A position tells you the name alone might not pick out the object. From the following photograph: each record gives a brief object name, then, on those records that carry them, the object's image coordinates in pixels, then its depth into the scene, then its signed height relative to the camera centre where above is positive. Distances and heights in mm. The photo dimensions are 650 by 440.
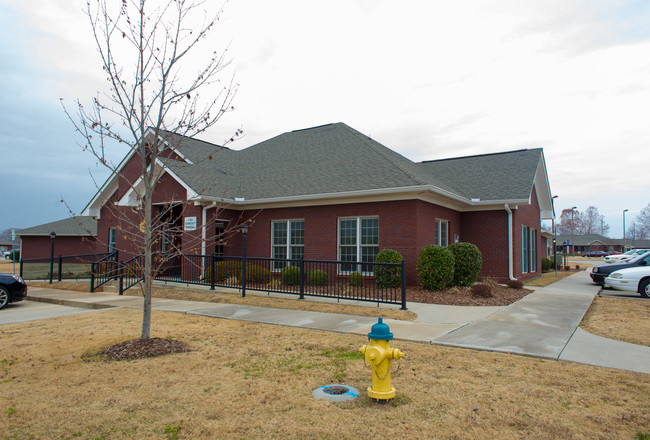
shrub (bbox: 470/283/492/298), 12422 -1436
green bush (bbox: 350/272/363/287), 13266 -1217
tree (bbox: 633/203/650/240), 128031 +6619
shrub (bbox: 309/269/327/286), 13945 -1224
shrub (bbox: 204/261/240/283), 14461 -1045
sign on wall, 16234 +677
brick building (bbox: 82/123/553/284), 14688 +1692
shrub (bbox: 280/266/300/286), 14008 -1173
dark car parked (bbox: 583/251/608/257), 93438 -2053
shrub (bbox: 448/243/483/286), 13969 -706
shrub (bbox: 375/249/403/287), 13238 -797
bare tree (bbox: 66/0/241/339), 6570 +2087
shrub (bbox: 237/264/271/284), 14273 -1144
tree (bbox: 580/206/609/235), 129375 +7289
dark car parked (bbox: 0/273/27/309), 11484 -1435
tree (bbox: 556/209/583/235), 123356 +6662
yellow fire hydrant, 4324 -1234
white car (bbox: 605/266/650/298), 14234 -1223
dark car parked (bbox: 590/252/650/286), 16750 -990
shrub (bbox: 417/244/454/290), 13016 -784
